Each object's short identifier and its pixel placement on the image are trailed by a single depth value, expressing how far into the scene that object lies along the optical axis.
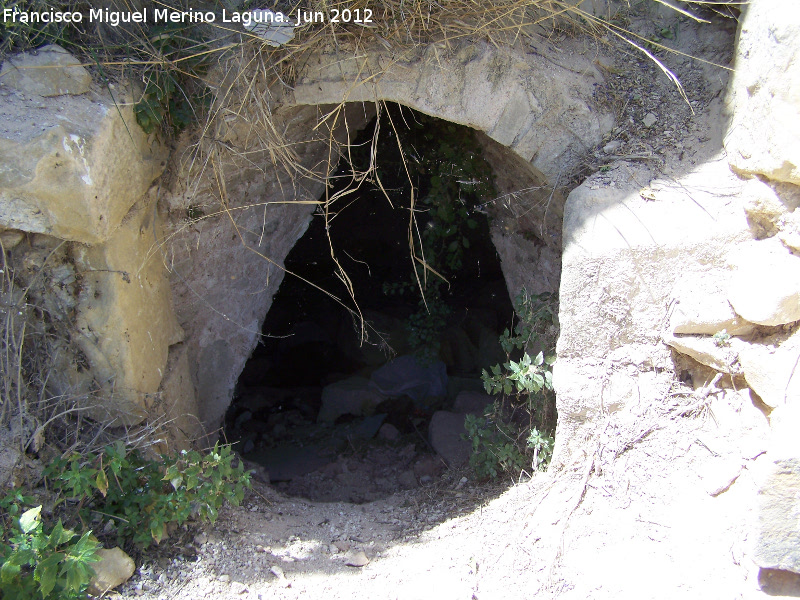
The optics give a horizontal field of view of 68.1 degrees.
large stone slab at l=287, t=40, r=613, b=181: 2.56
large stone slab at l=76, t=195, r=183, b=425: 2.44
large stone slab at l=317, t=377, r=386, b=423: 4.61
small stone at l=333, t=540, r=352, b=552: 2.51
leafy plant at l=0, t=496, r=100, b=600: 1.67
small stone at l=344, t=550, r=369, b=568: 2.37
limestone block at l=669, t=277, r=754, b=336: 2.00
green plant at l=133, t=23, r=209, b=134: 2.42
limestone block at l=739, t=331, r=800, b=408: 1.80
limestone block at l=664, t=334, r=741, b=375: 1.98
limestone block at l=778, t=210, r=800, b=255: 1.91
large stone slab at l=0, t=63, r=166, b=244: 2.07
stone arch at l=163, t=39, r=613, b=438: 2.56
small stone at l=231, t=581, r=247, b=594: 2.13
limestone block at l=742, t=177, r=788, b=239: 1.98
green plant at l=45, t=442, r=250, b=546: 2.12
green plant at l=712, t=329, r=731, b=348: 1.99
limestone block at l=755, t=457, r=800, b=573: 1.56
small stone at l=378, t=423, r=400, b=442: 4.26
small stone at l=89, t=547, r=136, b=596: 1.96
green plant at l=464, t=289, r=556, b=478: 2.50
